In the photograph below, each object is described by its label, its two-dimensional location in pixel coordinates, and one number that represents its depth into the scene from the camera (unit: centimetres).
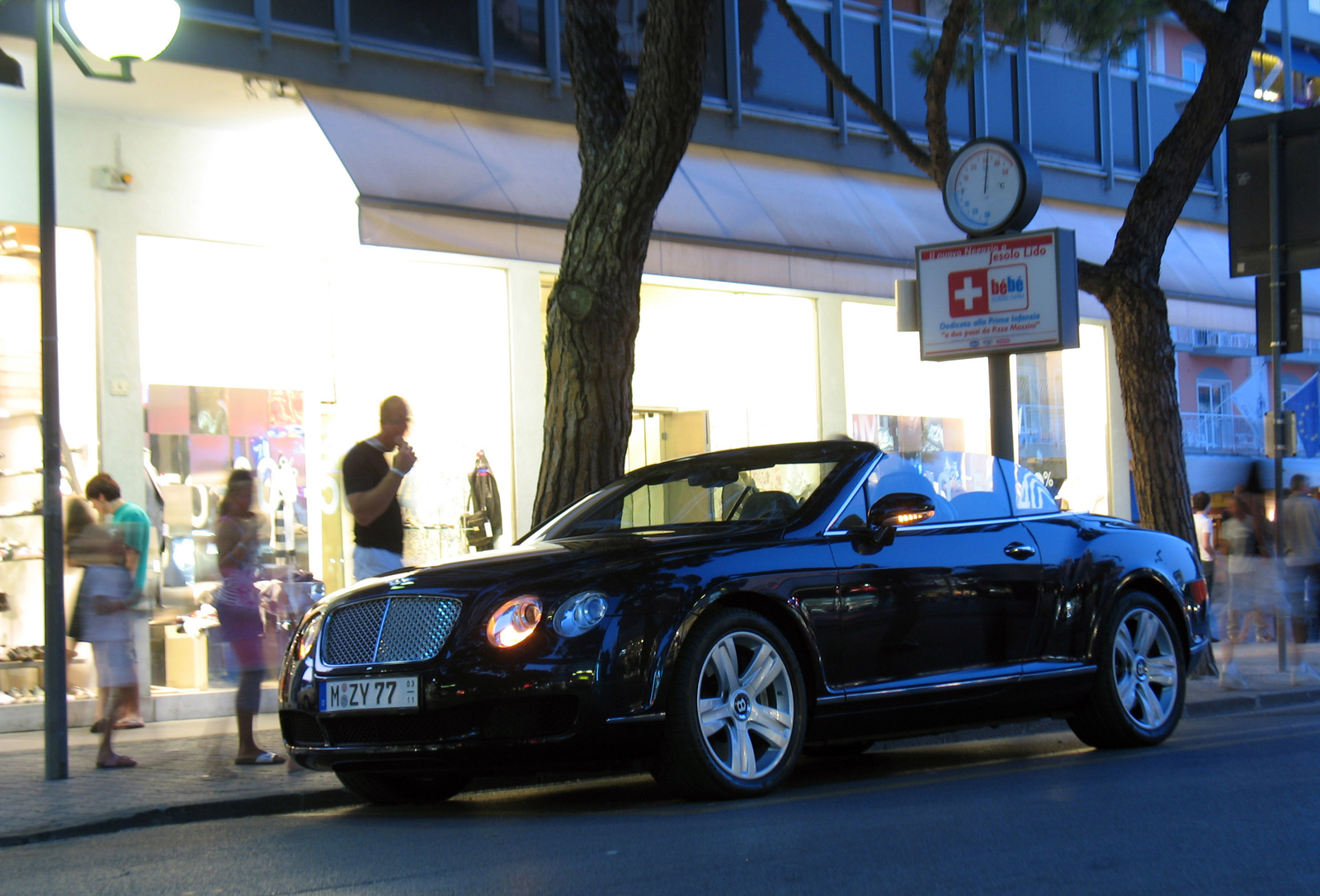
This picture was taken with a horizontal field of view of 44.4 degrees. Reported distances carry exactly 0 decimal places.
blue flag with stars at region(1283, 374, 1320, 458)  2336
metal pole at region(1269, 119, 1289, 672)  1345
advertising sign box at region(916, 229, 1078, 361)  1114
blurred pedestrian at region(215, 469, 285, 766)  850
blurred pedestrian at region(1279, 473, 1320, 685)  1366
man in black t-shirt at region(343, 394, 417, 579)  923
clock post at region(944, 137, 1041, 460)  1139
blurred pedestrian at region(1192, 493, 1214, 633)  1780
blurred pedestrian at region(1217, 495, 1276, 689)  1345
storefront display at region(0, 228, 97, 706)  1205
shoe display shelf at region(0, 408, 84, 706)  1213
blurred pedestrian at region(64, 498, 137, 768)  866
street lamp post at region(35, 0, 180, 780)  809
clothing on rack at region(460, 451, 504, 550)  1412
